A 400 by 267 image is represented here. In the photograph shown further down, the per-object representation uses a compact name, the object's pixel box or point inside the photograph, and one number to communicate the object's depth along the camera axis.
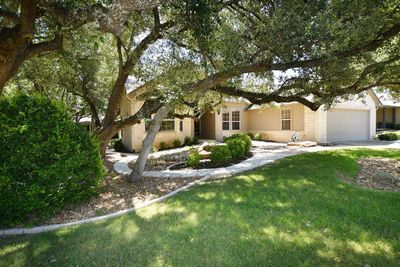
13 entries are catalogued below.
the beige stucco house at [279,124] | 19.17
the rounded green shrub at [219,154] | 10.97
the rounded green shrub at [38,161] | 5.04
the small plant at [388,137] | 21.19
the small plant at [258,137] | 23.04
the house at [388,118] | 30.69
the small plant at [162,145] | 18.34
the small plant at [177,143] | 19.20
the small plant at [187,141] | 20.05
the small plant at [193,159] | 10.58
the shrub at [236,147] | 12.02
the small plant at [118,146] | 19.55
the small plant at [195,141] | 20.32
